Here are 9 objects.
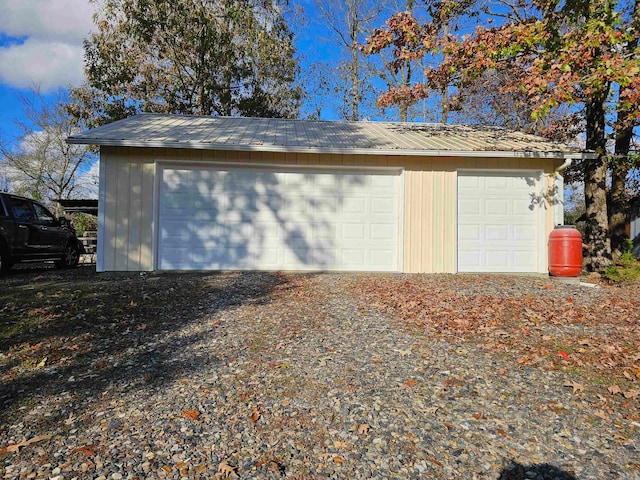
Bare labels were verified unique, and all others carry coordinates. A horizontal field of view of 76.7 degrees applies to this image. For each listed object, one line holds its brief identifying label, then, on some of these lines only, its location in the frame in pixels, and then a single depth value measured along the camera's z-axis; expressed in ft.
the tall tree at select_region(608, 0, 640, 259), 28.17
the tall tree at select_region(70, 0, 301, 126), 49.80
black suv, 24.64
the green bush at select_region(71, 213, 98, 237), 60.20
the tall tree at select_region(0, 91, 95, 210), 75.92
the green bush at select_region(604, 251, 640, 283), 24.66
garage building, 25.66
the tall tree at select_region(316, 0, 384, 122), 61.72
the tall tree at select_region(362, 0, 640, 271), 21.62
